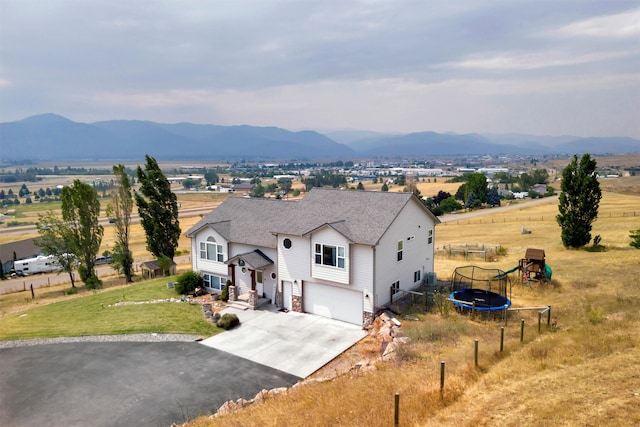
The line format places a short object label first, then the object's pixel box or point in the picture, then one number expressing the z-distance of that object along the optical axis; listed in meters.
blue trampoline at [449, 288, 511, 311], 22.16
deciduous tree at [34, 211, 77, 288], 43.25
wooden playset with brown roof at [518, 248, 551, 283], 27.25
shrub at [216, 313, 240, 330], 24.53
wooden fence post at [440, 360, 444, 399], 12.05
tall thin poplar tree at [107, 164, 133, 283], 42.06
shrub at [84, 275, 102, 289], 41.00
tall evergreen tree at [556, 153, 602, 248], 36.09
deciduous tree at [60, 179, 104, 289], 42.47
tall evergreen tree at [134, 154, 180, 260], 41.38
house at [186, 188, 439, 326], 24.00
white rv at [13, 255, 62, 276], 57.62
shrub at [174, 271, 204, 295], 30.91
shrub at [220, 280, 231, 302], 29.28
